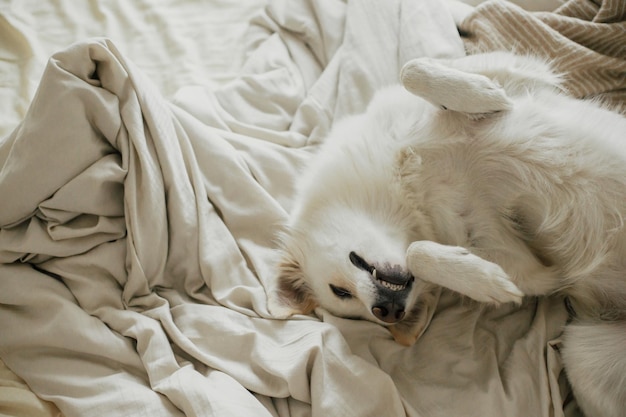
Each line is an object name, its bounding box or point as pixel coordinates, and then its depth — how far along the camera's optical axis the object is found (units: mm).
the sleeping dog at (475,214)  1638
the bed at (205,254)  1639
